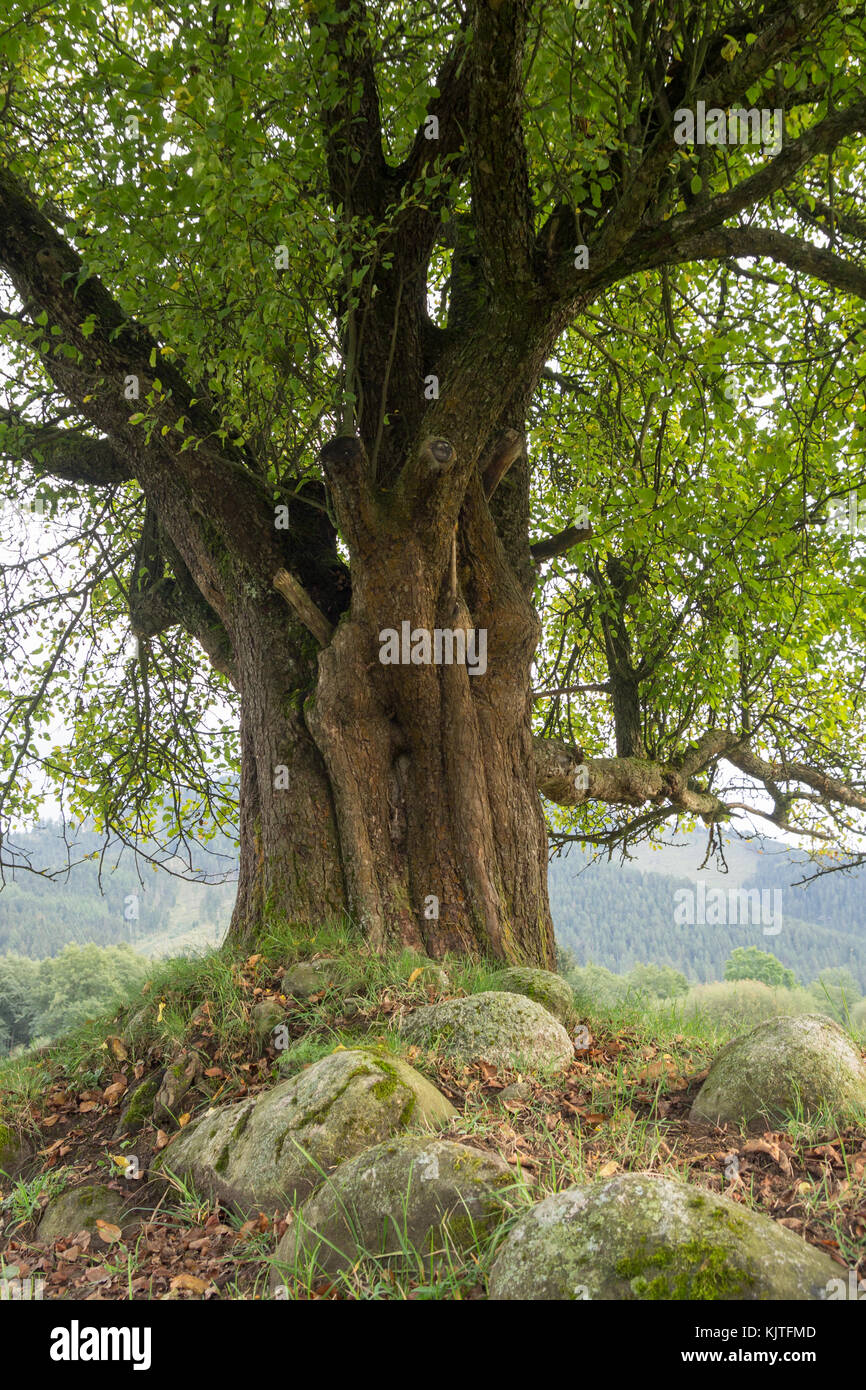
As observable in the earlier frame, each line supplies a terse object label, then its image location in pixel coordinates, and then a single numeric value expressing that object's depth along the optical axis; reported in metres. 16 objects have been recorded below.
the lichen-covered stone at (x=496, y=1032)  4.34
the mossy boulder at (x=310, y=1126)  3.40
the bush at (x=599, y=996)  6.16
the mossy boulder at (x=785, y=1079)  3.54
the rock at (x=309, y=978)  5.14
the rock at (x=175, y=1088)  4.73
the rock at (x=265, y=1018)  4.95
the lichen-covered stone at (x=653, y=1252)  2.18
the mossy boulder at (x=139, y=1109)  4.79
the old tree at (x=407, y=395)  4.98
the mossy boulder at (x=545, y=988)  5.25
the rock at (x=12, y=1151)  4.75
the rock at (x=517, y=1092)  4.00
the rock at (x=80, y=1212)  3.95
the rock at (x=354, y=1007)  4.91
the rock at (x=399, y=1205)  2.69
